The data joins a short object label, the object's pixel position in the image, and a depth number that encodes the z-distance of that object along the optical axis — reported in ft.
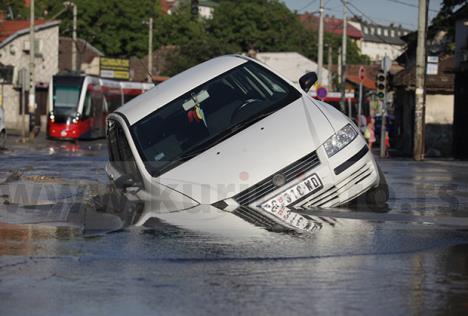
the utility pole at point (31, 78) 162.41
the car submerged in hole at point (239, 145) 36.42
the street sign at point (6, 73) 225.15
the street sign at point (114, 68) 290.56
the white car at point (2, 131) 117.37
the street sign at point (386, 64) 123.44
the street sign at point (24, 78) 161.20
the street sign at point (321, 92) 153.17
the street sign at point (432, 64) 115.33
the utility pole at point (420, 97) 109.09
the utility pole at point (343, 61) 185.51
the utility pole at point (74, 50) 241.96
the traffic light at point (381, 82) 123.75
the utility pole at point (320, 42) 179.83
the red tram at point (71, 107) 159.74
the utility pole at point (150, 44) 250.62
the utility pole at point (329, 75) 308.40
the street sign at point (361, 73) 157.69
